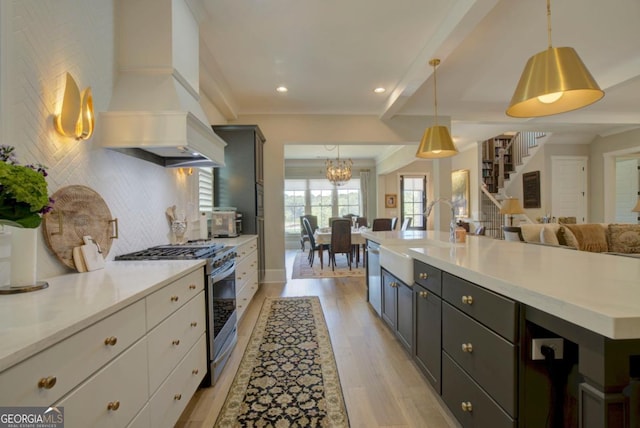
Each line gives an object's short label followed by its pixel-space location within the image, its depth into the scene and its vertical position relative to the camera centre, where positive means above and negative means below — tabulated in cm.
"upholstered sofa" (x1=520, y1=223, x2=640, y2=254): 411 -34
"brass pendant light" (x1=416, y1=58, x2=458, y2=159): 287 +74
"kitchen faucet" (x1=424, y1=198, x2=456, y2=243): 242 -12
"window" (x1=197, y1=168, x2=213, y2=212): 361 +34
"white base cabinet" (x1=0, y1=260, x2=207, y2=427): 73 -43
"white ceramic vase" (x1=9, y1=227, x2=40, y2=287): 113 -17
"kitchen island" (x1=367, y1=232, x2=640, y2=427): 78 -45
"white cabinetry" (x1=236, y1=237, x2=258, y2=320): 289 -69
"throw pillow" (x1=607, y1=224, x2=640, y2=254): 414 -37
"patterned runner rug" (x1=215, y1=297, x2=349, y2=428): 165 -117
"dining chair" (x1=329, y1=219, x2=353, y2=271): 541 -45
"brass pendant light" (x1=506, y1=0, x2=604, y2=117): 150 +74
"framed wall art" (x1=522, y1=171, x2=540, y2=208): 725 +62
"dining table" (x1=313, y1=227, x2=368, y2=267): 564 -50
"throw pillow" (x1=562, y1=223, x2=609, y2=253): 416 -36
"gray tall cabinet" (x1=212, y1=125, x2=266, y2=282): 407 +57
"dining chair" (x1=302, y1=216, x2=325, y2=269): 592 -67
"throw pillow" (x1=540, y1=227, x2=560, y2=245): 399 -33
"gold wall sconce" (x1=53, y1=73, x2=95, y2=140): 147 +55
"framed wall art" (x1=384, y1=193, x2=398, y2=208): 919 +41
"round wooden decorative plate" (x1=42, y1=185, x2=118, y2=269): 145 -4
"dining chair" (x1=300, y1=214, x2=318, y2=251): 823 -24
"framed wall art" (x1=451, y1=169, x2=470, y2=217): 790 +66
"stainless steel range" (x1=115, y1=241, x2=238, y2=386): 192 -58
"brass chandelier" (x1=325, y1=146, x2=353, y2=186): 686 +101
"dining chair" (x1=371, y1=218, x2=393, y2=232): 627 -23
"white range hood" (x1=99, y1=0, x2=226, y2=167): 183 +89
